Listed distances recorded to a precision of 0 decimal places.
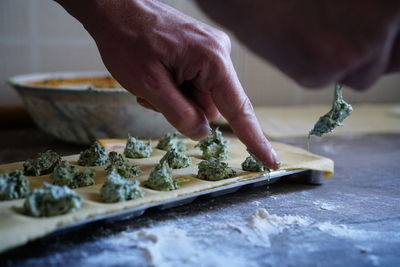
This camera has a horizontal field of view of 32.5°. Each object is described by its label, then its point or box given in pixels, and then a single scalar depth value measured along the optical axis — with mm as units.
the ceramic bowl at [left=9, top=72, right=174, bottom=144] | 608
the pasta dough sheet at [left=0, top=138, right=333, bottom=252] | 383
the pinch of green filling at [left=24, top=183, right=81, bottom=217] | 399
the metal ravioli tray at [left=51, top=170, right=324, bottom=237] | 405
